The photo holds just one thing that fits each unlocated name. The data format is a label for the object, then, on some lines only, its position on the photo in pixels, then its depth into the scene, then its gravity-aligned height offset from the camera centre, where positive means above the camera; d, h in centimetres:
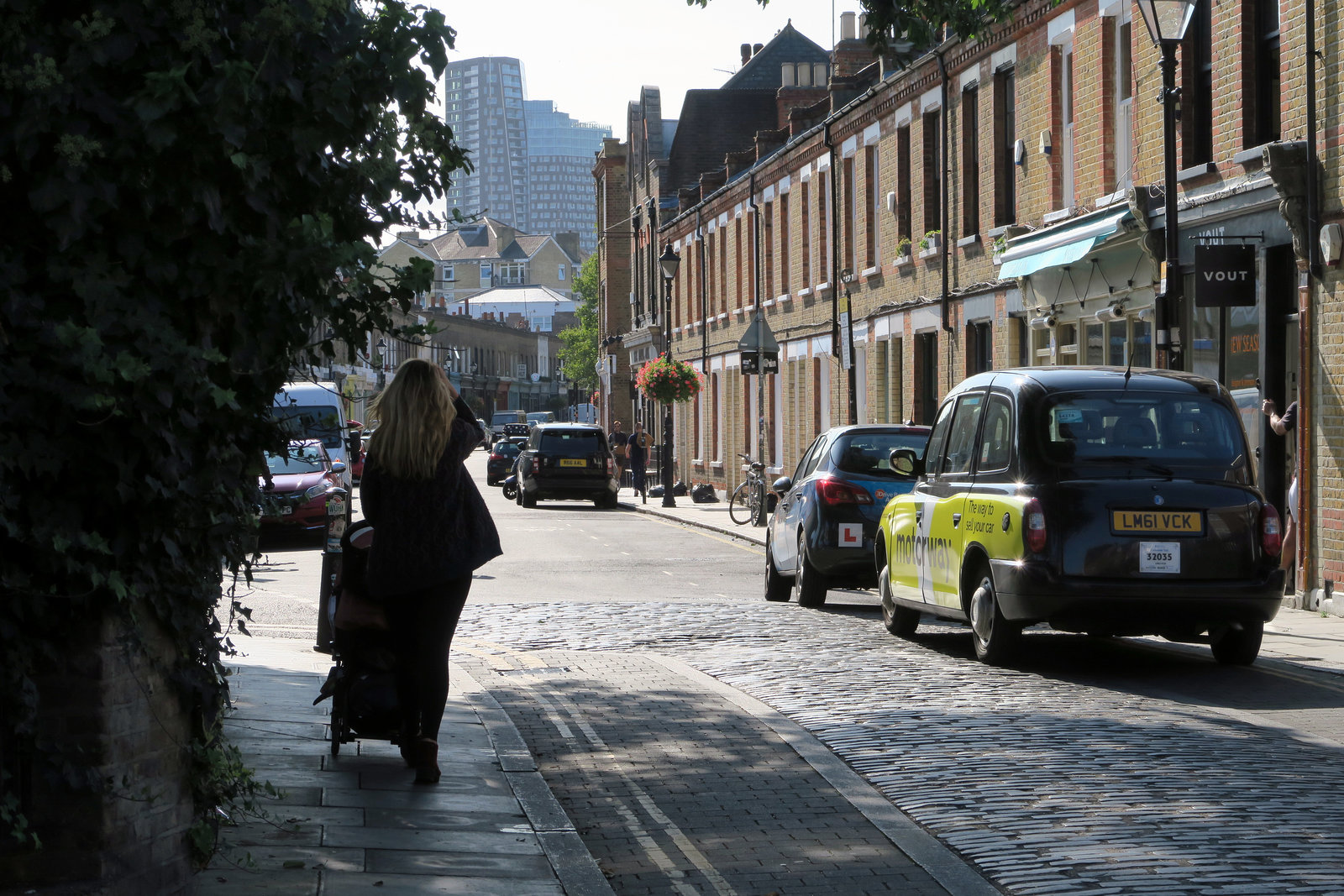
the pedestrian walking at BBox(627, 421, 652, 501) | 4356 -65
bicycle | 3148 -126
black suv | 3912 -81
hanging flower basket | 4259 +114
